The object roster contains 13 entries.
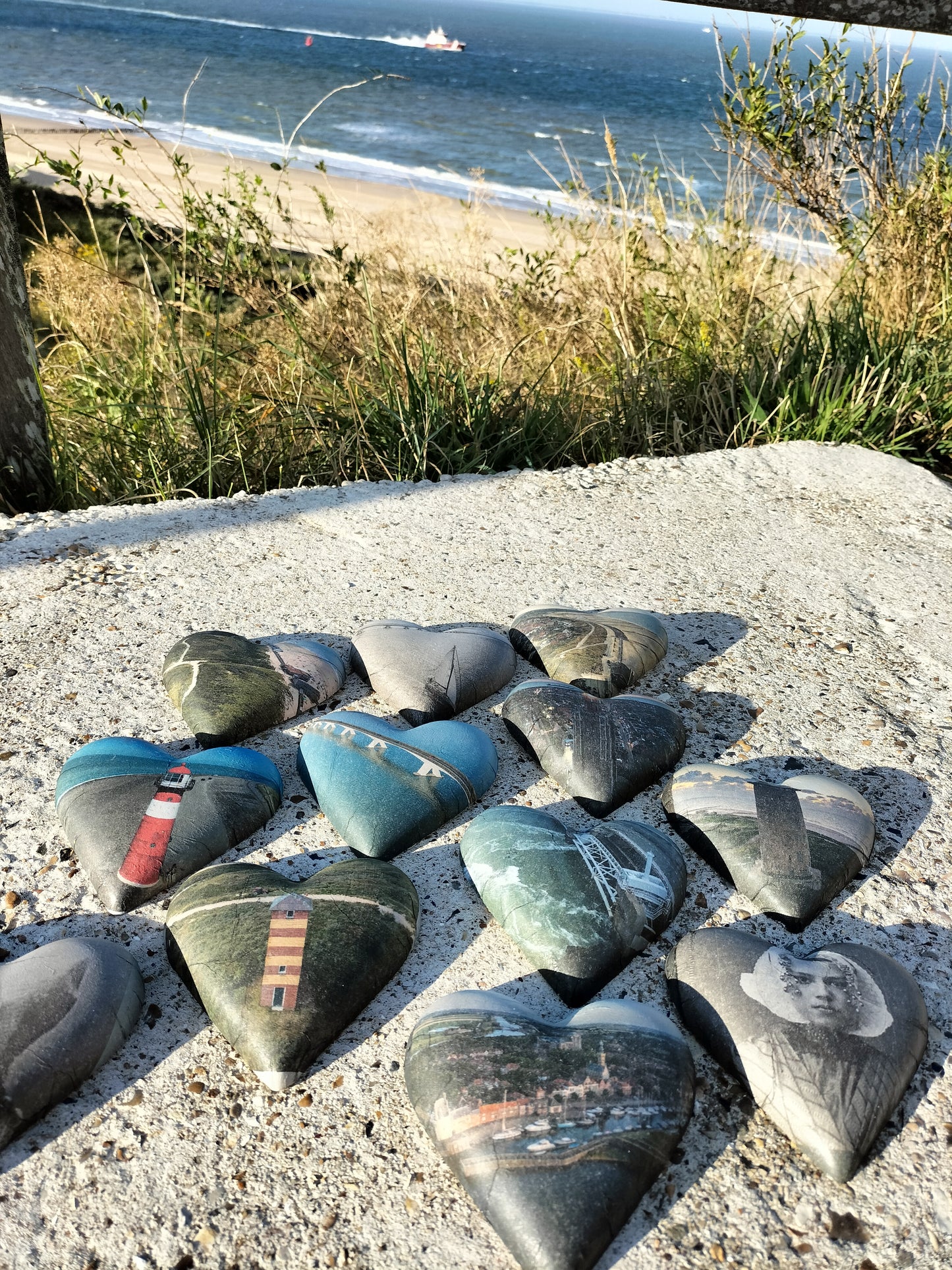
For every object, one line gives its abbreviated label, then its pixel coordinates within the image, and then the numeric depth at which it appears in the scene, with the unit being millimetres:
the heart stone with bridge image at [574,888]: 399
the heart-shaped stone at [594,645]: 565
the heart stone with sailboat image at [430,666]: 541
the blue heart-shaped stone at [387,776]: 452
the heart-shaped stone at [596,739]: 488
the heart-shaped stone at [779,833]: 437
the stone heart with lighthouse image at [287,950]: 367
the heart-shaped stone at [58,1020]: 344
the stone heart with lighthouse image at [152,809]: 430
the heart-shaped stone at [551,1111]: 316
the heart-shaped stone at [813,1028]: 349
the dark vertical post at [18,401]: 701
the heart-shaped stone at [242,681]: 516
